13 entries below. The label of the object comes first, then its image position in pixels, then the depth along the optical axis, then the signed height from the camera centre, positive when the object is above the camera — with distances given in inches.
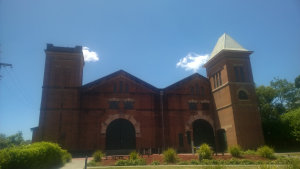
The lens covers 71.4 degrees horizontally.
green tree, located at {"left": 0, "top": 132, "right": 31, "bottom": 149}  3413.6 +90.2
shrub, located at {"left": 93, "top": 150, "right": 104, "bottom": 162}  685.9 -50.8
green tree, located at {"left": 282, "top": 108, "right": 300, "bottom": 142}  1019.3 +69.0
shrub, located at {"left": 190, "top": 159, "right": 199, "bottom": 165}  608.1 -68.3
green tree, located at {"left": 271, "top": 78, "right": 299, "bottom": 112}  1643.7 +317.6
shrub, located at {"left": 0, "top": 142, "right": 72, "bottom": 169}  376.8 -28.5
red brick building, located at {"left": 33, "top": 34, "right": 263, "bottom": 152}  997.2 +154.0
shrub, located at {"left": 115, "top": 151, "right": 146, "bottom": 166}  626.2 -64.1
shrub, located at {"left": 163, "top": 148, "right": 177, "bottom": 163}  639.1 -52.5
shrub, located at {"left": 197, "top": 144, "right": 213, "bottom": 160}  648.4 -45.1
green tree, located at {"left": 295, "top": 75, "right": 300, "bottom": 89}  1675.7 +411.1
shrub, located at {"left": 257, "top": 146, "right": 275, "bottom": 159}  674.8 -54.4
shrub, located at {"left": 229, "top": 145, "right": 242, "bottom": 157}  691.4 -49.2
